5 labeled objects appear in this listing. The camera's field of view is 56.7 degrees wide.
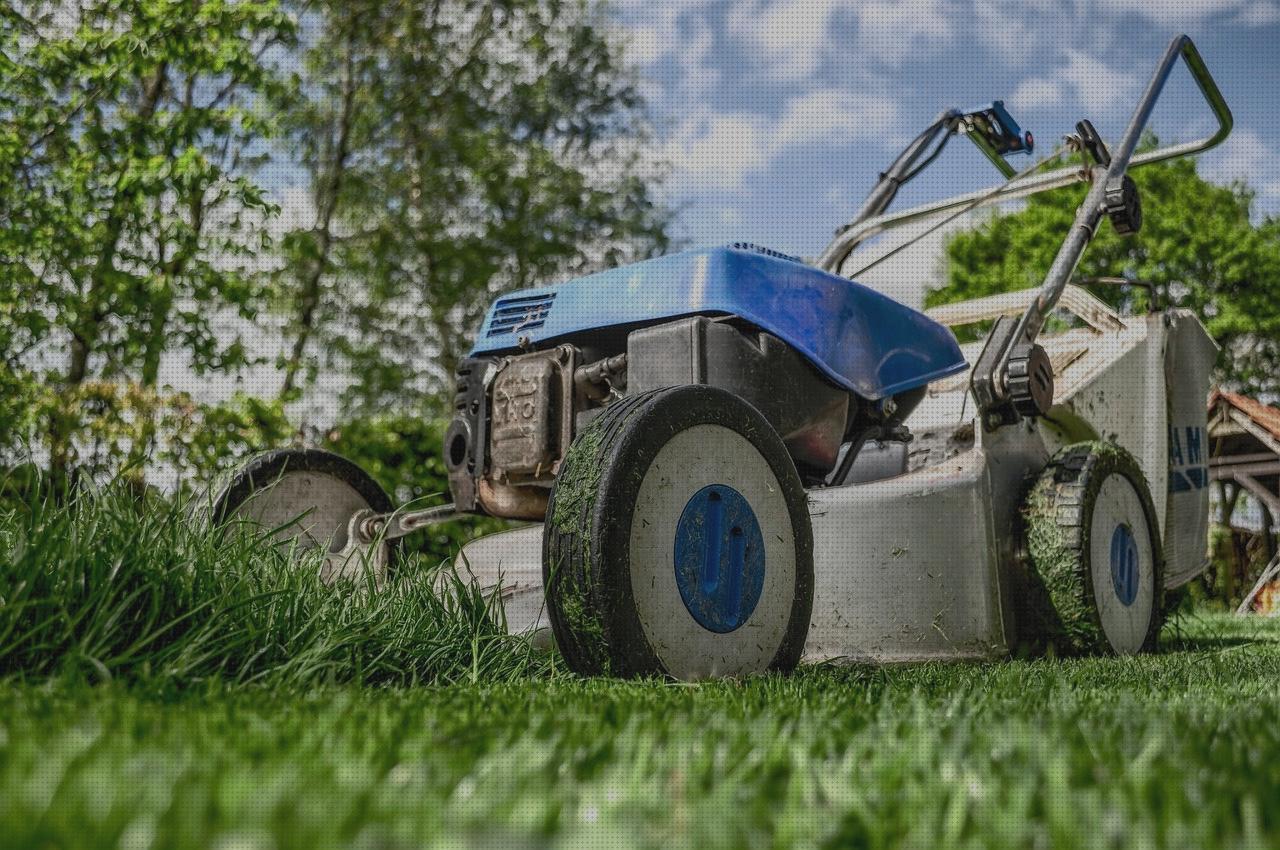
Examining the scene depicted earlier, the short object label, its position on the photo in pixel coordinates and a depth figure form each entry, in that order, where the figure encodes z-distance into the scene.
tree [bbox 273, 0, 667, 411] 12.77
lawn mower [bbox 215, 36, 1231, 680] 2.06
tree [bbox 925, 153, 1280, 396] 20.02
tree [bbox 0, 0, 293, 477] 5.53
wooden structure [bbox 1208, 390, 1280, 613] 11.98
